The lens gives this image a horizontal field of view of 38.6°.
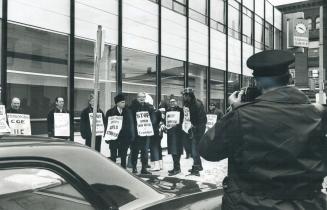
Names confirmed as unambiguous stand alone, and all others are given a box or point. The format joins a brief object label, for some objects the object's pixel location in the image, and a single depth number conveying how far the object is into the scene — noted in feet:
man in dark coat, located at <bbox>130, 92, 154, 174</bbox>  33.60
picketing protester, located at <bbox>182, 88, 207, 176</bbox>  33.83
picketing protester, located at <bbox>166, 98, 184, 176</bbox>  34.42
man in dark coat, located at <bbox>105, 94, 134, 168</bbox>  33.09
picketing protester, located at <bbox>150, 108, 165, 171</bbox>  34.96
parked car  6.88
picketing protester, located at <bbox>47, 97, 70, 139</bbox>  31.99
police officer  7.51
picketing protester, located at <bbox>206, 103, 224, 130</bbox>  49.52
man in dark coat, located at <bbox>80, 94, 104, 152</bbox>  34.04
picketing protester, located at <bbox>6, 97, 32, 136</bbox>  29.84
